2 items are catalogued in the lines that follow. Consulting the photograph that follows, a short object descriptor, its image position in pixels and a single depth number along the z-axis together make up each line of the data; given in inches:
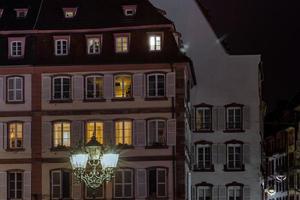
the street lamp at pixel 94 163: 1620.3
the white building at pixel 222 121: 3157.0
